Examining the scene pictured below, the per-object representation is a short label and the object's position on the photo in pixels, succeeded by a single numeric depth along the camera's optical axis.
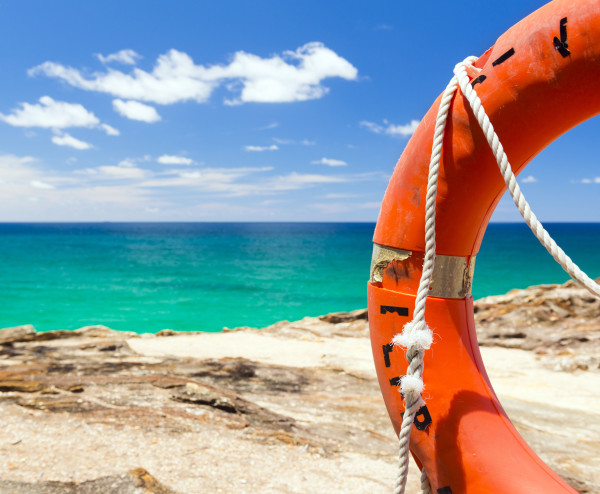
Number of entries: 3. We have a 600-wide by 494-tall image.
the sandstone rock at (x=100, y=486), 2.24
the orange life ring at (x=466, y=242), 1.39
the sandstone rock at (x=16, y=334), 5.84
